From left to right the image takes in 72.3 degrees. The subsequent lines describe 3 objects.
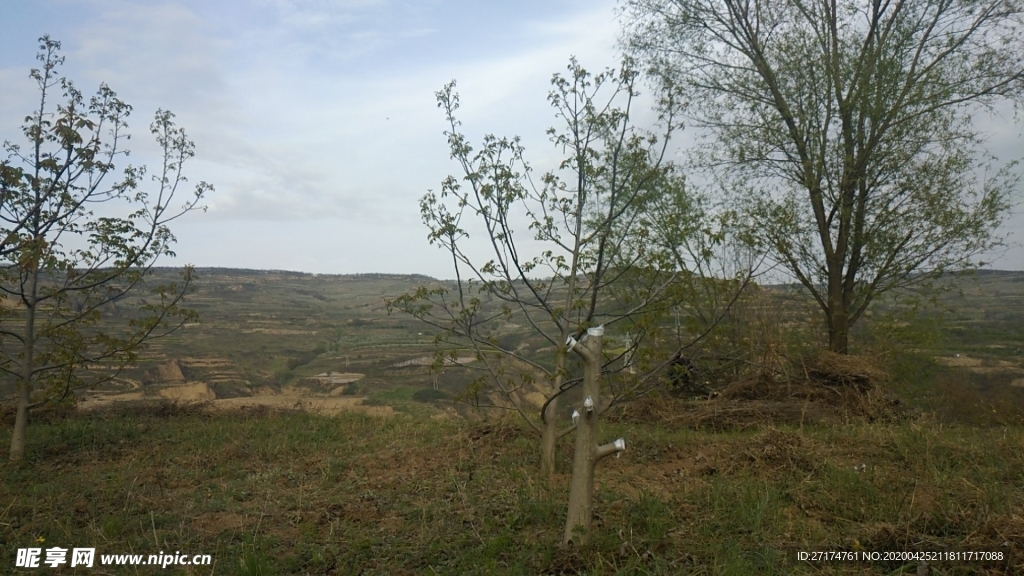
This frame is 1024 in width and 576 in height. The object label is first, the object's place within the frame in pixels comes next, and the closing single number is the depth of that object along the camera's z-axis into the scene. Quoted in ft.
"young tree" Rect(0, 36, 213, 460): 22.21
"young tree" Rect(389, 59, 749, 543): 19.44
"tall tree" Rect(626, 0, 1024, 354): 35.22
